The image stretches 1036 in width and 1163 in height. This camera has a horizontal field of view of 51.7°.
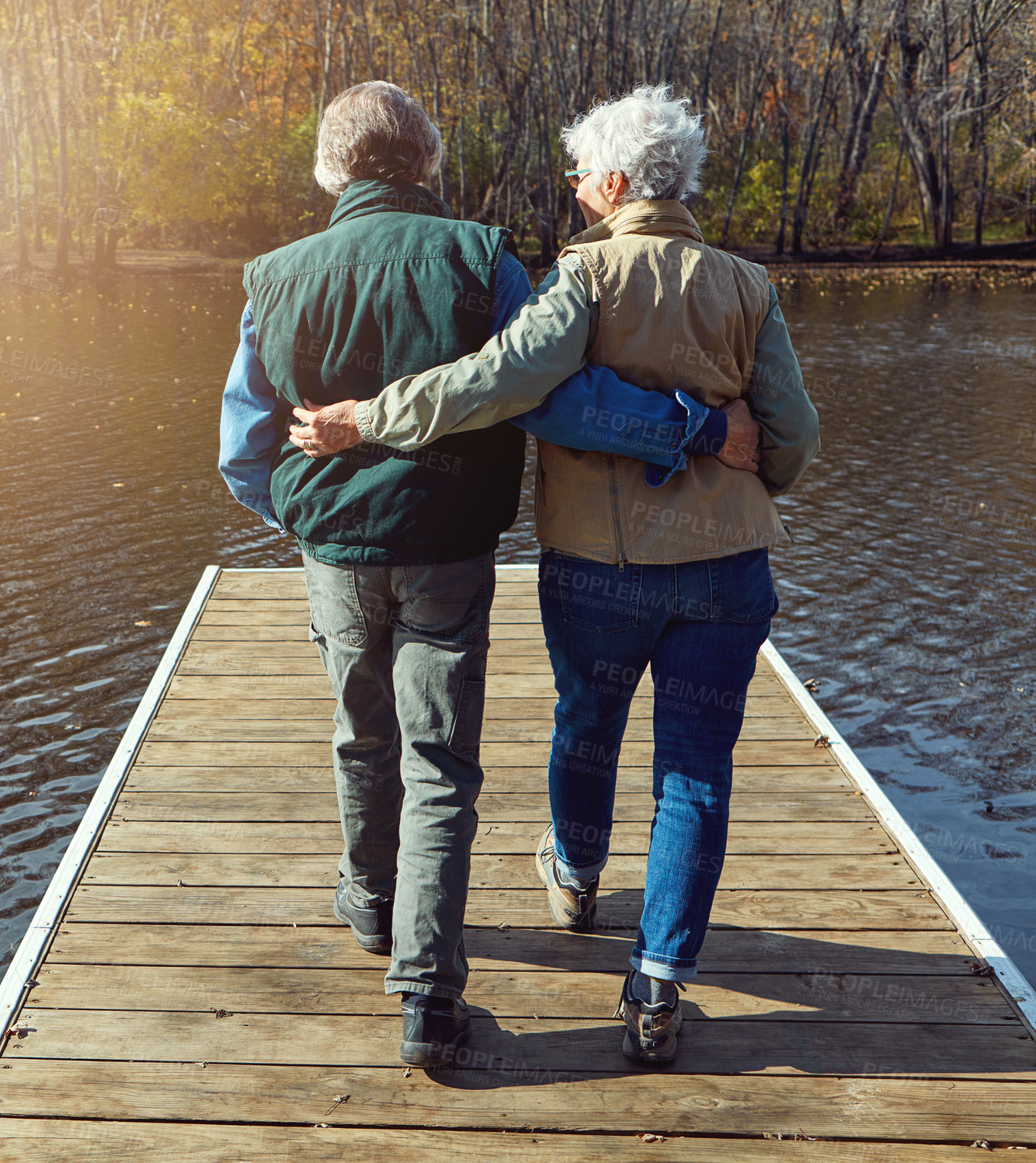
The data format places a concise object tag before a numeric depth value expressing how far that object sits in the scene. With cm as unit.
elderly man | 204
